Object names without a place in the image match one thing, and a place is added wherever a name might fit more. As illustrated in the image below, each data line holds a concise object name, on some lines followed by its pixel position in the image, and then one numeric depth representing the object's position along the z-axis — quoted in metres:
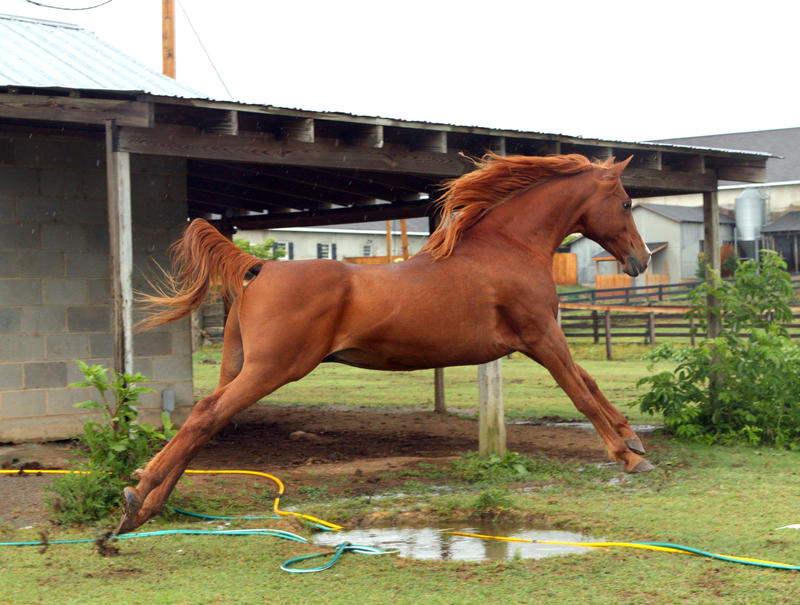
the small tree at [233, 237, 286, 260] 28.13
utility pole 17.98
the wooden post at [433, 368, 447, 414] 11.92
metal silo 42.88
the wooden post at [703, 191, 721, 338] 10.45
